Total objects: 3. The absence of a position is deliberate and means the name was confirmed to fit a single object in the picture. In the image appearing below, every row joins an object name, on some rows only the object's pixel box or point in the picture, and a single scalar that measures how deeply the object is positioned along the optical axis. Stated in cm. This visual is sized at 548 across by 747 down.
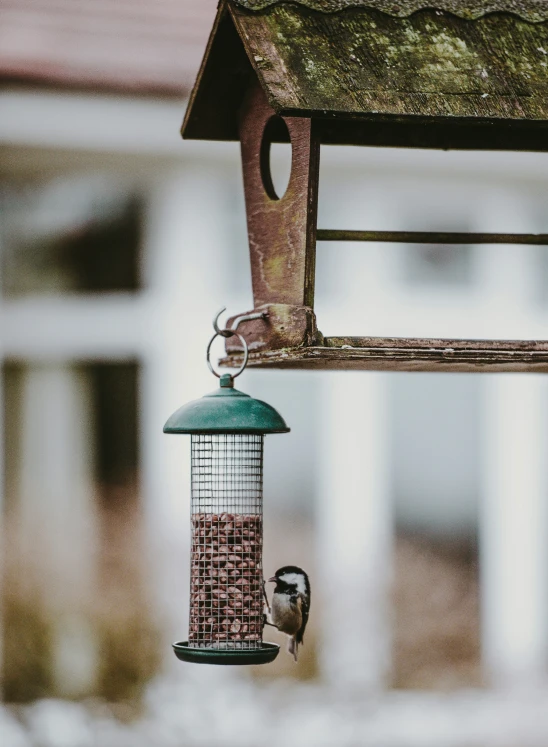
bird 644
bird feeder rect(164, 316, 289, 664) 611
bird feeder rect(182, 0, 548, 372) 523
